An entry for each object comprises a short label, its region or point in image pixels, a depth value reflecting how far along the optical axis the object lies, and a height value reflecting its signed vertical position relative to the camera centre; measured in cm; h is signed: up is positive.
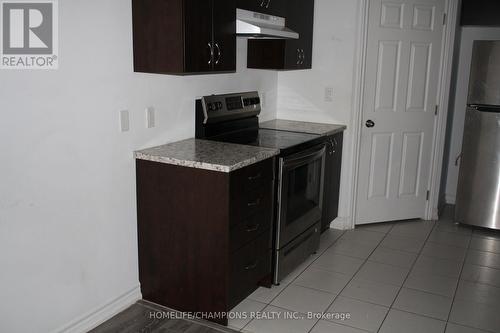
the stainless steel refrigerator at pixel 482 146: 400 -56
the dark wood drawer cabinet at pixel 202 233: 248 -86
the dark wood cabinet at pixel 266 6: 301 +44
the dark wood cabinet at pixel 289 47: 360 +21
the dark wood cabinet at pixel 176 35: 250 +19
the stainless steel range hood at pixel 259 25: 289 +30
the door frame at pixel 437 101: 392 -21
